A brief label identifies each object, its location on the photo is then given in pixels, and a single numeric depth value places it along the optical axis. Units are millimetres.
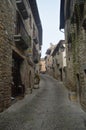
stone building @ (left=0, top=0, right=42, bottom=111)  4810
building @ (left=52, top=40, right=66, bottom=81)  13559
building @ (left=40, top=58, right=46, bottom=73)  32575
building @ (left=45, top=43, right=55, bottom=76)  24199
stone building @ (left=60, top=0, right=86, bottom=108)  4983
